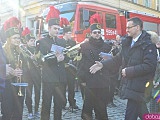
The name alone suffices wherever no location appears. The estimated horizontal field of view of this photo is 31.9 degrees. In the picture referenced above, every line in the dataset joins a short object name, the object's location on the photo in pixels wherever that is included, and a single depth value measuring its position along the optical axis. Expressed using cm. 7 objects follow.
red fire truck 1092
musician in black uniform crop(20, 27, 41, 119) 618
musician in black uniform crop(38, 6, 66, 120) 473
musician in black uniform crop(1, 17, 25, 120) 439
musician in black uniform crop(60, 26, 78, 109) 699
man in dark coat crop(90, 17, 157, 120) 379
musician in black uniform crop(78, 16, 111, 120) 489
